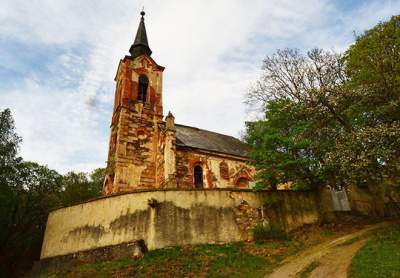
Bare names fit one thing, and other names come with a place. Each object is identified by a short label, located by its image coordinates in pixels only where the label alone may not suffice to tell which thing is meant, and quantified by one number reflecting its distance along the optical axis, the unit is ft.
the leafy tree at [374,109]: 41.11
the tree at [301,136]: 50.06
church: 74.95
